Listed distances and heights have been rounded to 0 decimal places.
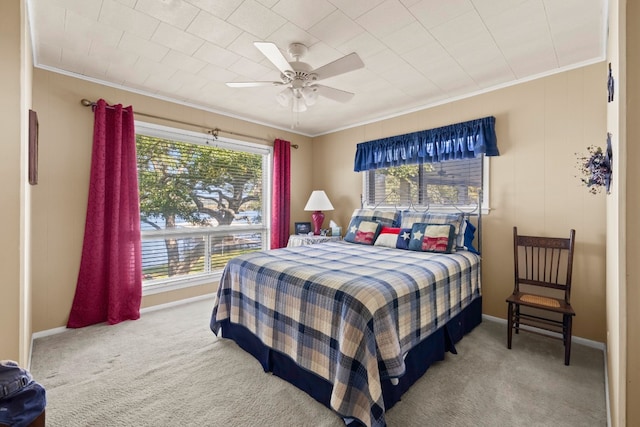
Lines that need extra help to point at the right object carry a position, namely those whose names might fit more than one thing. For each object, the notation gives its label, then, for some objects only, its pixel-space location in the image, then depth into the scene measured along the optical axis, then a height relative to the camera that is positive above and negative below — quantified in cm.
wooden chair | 250 -62
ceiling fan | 203 +109
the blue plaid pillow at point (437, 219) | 312 -7
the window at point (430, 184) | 341 +38
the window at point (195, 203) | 354 +16
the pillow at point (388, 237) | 336 -28
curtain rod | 297 +116
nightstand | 416 -37
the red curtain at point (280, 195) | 459 +30
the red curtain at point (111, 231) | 298 -18
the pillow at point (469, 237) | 313 -26
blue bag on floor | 85 -56
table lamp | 439 +12
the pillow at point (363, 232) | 357 -23
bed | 162 -71
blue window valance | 318 +85
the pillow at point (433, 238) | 295 -26
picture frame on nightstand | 471 -23
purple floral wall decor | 170 +28
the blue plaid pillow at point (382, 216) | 370 -3
